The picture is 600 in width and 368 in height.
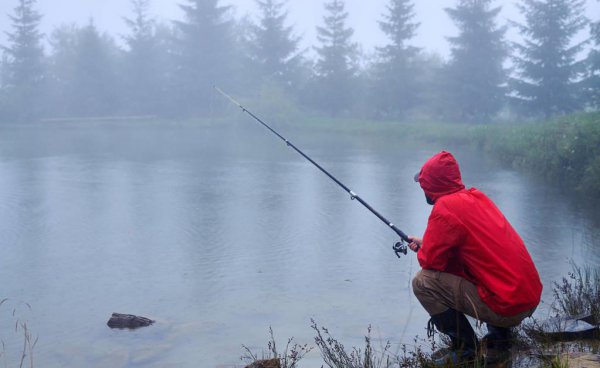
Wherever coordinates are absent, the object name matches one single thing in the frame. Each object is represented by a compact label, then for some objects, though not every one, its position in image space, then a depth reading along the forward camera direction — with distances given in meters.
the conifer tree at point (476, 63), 34.94
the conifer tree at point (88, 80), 44.06
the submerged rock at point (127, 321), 5.91
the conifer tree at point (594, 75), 24.08
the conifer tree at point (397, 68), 37.34
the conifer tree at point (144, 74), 44.53
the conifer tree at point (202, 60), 43.56
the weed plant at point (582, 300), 4.87
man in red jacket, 3.65
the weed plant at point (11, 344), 5.29
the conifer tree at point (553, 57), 30.88
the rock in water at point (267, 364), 4.13
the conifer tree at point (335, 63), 39.84
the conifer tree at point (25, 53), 44.34
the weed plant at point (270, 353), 4.80
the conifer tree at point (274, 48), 42.66
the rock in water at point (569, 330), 4.29
